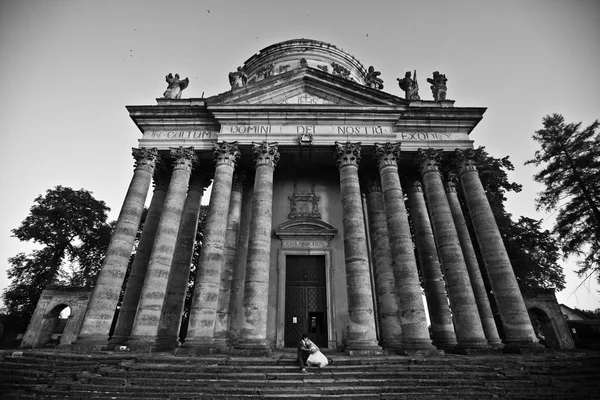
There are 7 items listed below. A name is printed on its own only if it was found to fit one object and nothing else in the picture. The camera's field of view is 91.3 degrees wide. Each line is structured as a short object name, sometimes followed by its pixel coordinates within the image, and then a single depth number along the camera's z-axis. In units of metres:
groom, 8.87
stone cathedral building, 12.36
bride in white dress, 8.88
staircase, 7.26
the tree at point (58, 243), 27.33
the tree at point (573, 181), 17.55
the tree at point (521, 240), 21.20
